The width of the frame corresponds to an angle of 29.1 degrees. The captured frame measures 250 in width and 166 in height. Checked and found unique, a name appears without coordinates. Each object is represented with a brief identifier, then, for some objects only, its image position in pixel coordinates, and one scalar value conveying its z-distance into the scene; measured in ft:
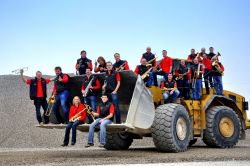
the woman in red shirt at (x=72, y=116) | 41.29
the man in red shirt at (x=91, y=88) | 43.19
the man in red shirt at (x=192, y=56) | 54.54
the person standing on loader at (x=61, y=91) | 44.47
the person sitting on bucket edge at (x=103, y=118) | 39.40
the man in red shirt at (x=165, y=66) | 47.37
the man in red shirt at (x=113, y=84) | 41.68
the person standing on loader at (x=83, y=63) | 46.98
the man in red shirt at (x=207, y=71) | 52.48
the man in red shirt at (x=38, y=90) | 46.96
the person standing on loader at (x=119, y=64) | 44.33
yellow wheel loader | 40.06
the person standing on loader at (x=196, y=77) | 50.57
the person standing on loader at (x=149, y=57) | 48.37
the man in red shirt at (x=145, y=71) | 46.19
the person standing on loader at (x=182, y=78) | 49.44
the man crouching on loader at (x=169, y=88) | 46.75
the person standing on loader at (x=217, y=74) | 52.96
